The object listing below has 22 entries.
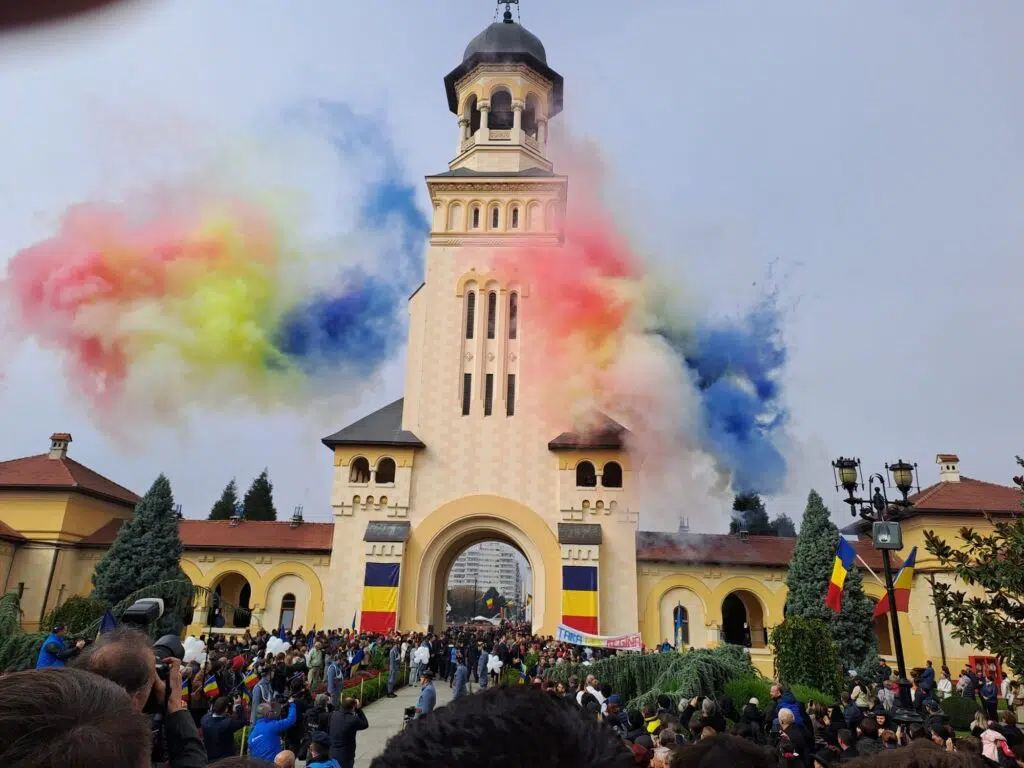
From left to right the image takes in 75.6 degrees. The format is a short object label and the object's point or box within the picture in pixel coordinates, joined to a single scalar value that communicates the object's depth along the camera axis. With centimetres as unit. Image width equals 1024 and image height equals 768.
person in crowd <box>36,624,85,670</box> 649
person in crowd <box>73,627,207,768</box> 278
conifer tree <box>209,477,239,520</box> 5719
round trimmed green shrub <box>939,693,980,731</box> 1559
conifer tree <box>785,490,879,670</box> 2500
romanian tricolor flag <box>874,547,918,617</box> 1560
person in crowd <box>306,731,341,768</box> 687
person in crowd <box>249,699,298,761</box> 782
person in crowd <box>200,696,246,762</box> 764
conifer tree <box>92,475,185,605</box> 2708
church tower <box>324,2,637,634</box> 2714
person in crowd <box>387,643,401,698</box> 1988
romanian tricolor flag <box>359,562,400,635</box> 2638
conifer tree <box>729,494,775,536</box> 4630
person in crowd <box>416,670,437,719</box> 1285
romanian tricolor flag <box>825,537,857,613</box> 1508
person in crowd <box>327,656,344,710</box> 1495
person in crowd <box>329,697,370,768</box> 848
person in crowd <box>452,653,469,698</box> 1625
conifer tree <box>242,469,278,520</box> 5284
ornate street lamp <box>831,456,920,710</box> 1140
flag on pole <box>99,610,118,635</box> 829
